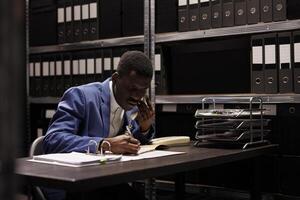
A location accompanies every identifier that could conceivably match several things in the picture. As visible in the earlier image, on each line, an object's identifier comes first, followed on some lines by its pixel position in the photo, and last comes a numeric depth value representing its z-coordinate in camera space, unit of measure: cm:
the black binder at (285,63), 204
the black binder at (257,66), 214
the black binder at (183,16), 238
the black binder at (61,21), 289
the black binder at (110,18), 266
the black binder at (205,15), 229
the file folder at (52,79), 294
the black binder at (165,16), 245
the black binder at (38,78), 301
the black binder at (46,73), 297
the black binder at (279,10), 204
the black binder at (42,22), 299
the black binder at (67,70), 283
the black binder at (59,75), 289
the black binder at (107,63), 263
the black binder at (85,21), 277
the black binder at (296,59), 202
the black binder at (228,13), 221
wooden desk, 96
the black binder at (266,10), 209
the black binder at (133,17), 257
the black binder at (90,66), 270
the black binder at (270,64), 209
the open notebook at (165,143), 166
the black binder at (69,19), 284
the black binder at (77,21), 281
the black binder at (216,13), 226
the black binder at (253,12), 213
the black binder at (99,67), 267
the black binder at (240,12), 217
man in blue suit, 149
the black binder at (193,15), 234
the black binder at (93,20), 273
